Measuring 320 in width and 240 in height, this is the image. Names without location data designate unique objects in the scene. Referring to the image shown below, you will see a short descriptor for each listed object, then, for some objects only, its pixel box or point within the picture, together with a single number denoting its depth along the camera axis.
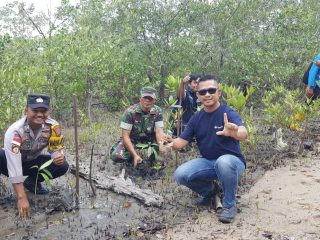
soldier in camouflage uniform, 3.84
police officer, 2.84
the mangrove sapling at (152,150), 3.77
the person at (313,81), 5.01
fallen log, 3.20
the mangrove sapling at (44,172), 2.83
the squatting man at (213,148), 2.84
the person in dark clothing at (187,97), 4.51
